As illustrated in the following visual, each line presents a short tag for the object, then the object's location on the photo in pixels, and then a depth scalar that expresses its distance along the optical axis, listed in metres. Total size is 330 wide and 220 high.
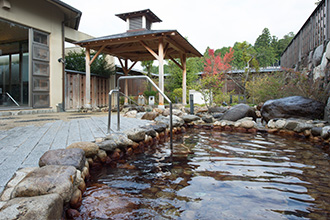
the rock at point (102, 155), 2.78
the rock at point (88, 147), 2.48
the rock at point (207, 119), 7.19
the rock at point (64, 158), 1.91
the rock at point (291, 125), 5.21
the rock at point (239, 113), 6.80
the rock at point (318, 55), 7.45
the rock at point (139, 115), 6.77
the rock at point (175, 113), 7.29
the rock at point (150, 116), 6.38
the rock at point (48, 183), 1.39
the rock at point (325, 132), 4.21
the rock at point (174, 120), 5.54
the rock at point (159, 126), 4.53
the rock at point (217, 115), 7.98
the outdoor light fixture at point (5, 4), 6.56
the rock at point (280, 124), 5.48
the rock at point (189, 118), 6.89
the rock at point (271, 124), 5.71
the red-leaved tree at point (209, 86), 9.33
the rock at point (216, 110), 9.08
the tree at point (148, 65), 15.33
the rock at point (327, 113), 5.12
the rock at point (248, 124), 5.96
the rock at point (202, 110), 9.33
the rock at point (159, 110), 7.59
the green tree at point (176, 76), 16.14
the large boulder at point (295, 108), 5.56
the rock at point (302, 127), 4.92
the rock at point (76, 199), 1.70
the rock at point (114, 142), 2.91
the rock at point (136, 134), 3.56
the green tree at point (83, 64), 11.56
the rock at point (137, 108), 8.23
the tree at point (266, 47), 30.89
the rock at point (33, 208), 1.14
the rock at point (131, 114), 6.92
